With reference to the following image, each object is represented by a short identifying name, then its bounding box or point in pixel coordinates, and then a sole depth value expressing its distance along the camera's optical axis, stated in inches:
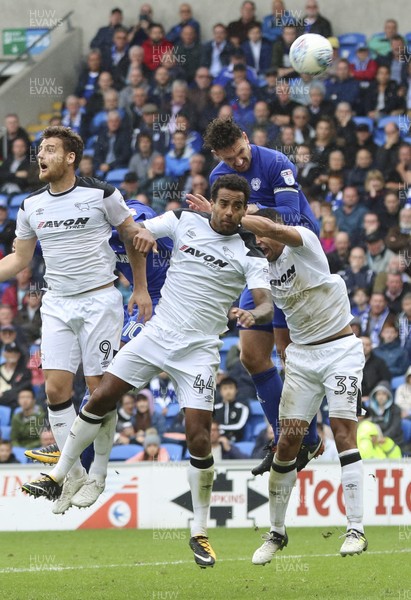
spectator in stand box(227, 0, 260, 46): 857.5
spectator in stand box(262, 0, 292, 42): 848.3
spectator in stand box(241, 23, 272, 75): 843.4
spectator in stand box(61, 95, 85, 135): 876.6
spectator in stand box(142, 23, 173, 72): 877.2
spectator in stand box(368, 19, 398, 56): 815.0
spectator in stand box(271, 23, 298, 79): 834.2
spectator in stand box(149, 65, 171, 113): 837.8
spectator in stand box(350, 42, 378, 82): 811.1
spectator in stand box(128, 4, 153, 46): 896.9
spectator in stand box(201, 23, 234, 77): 852.0
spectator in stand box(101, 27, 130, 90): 890.1
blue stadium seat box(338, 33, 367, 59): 868.0
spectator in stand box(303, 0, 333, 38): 835.4
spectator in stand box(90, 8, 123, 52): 917.8
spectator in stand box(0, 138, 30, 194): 850.1
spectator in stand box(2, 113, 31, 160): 863.7
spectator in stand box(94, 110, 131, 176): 834.2
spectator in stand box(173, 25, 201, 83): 864.3
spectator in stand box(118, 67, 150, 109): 860.6
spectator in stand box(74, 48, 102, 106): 908.6
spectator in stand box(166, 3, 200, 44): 887.1
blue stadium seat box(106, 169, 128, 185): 823.7
